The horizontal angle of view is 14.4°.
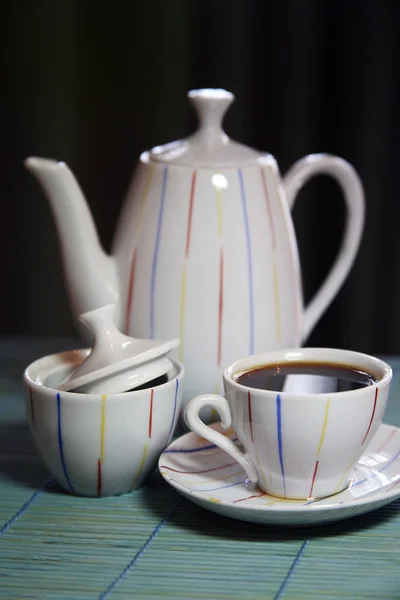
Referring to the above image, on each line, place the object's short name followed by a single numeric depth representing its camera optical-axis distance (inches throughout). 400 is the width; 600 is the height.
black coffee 33.5
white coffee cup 32.3
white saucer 32.2
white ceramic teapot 37.4
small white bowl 33.6
